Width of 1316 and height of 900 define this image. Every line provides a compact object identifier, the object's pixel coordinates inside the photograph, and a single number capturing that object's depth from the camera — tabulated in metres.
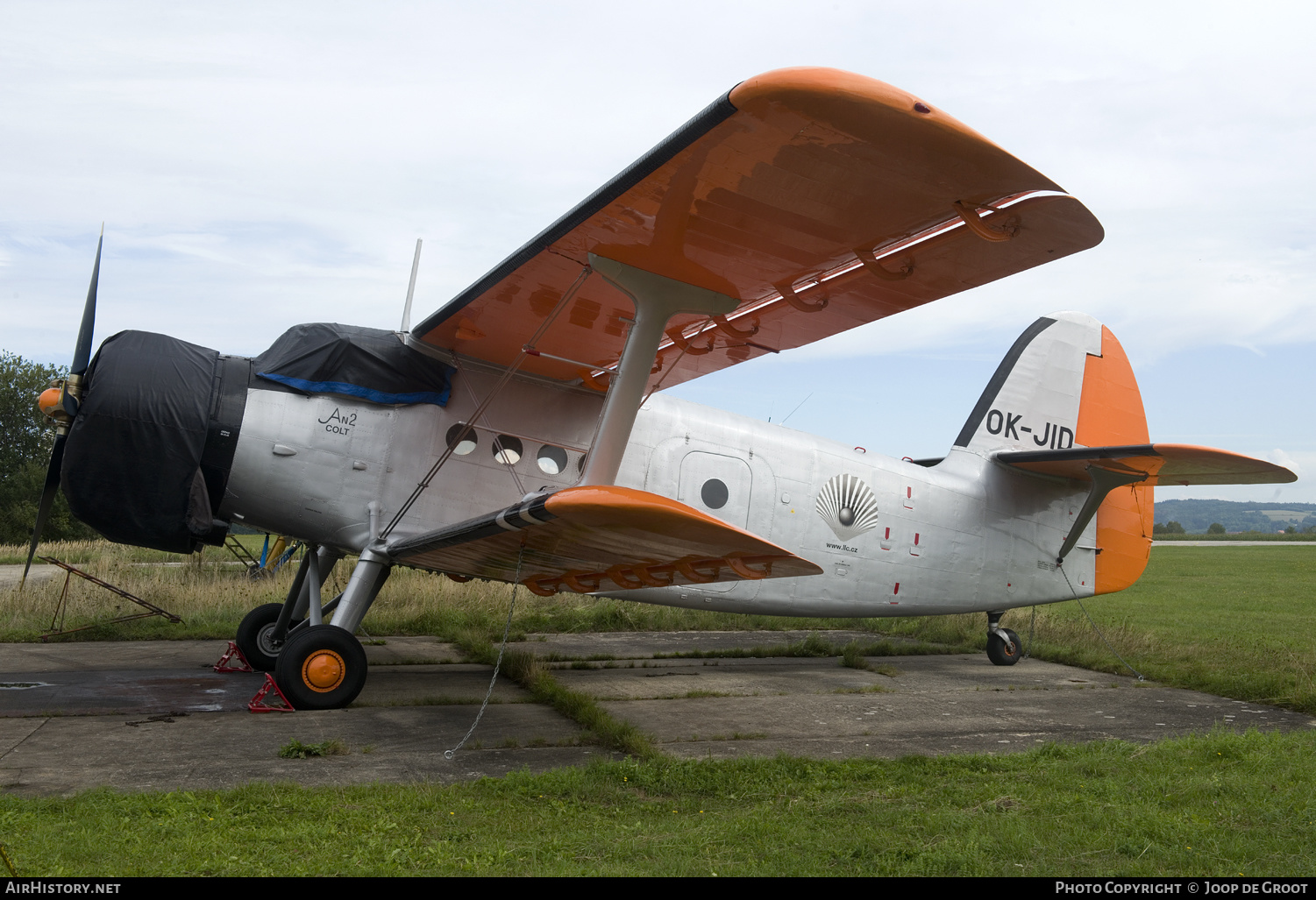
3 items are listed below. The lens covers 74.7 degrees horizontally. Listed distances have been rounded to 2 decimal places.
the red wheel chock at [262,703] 6.21
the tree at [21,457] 38.38
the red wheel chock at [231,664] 8.08
